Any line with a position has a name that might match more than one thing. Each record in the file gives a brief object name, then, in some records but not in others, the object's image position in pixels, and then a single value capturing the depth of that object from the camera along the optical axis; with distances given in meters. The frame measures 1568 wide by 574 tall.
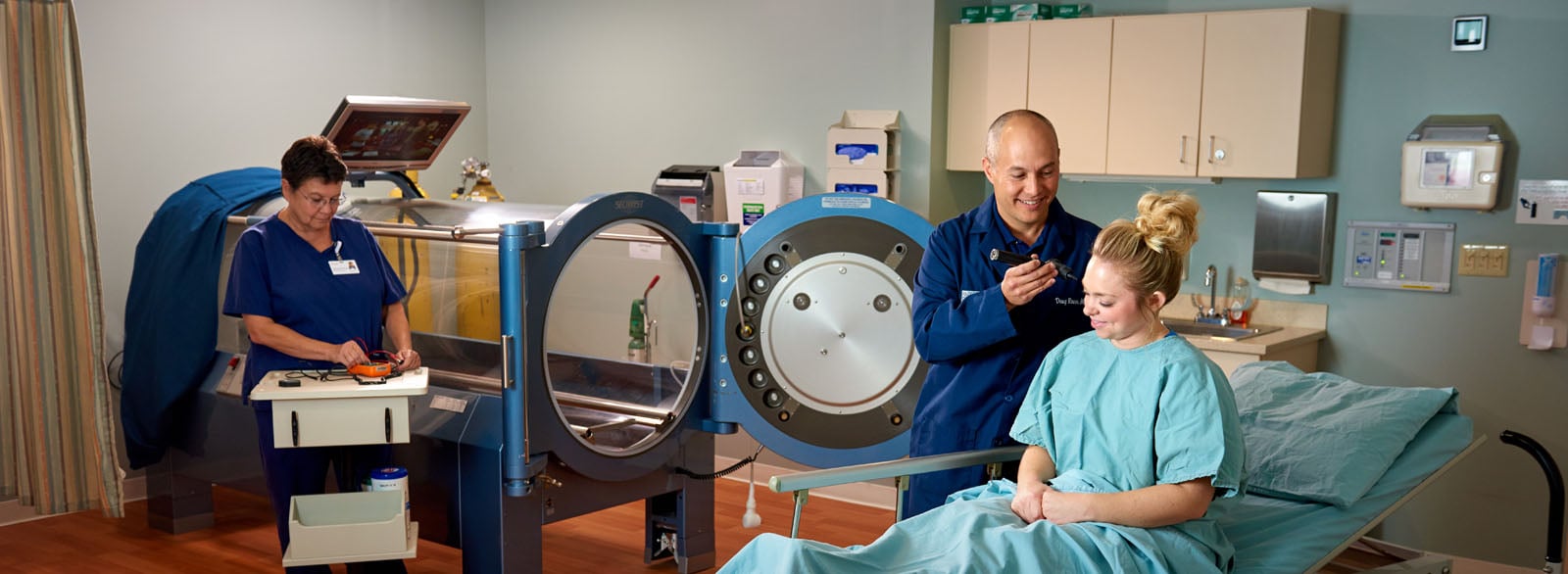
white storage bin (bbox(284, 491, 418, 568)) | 3.17
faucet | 4.51
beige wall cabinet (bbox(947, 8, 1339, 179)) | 4.04
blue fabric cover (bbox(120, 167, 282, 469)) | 4.22
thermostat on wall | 3.98
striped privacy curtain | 3.76
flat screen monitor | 3.96
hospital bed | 2.20
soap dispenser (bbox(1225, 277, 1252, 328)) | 4.46
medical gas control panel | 4.11
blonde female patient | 1.93
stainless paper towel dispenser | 4.29
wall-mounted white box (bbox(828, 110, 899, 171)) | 4.70
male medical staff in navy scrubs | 2.33
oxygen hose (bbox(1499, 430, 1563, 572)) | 2.86
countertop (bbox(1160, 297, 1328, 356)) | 3.95
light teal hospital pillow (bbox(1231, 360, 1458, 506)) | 2.46
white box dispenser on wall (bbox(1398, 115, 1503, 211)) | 3.89
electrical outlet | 4.02
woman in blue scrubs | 3.28
